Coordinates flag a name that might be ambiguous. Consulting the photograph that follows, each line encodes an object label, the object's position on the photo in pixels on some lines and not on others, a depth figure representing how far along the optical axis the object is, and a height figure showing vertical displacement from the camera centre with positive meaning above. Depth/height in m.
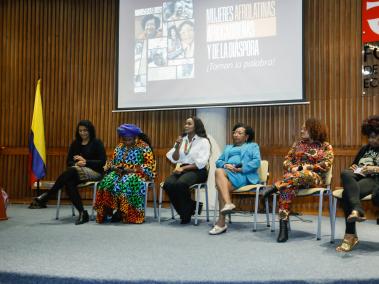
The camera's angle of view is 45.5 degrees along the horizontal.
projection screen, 5.47 +1.31
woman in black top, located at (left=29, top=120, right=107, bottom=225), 4.81 -0.12
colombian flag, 6.50 +0.10
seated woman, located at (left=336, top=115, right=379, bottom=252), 3.24 -0.20
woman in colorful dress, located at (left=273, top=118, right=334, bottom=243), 3.80 -0.09
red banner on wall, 5.27 +1.59
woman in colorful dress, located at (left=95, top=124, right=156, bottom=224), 4.61 -0.27
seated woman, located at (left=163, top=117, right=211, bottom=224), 4.60 -0.12
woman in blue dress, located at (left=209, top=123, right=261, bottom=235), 4.07 -0.13
